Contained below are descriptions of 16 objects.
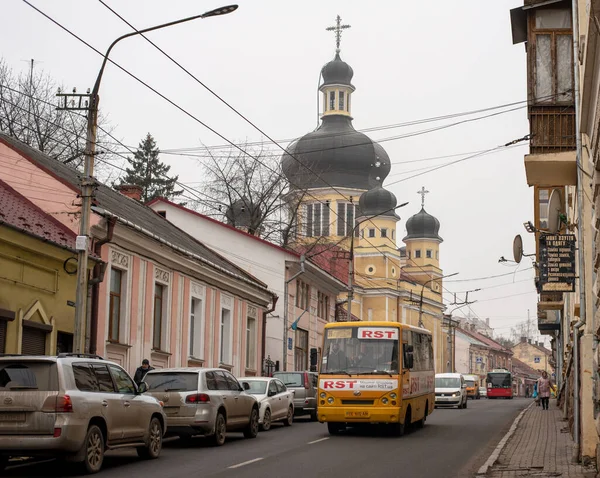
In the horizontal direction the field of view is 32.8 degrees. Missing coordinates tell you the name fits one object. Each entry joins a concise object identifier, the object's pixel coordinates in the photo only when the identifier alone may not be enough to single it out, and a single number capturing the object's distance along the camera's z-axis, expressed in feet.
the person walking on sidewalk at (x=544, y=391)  131.23
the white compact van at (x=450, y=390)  142.41
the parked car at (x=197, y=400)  62.54
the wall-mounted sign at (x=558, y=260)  58.90
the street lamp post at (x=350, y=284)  123.49
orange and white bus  73.67
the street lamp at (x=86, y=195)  57.57
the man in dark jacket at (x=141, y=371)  79.15
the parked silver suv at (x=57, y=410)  44.57
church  312.29
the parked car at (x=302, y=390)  100.89
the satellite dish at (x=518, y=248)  76.62
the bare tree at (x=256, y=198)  185.93
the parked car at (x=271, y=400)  81.71
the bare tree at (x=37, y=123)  142.20
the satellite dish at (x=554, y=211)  54.54
